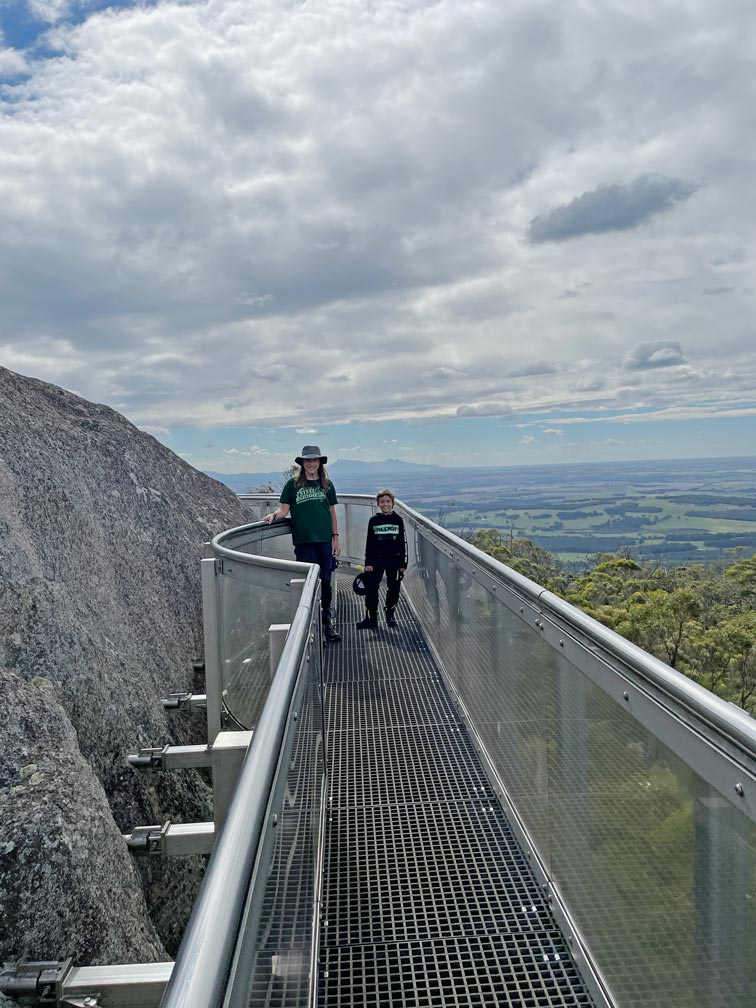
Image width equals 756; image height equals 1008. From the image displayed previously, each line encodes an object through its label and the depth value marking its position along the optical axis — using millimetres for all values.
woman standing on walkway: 8453
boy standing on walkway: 9578
